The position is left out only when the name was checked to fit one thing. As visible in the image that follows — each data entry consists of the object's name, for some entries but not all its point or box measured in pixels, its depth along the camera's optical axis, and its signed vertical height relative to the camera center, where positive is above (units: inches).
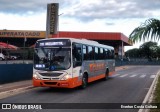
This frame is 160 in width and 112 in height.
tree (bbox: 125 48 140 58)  3076.5 +66.2
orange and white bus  391.0 -11.7
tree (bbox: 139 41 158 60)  2385.8 +19.4
